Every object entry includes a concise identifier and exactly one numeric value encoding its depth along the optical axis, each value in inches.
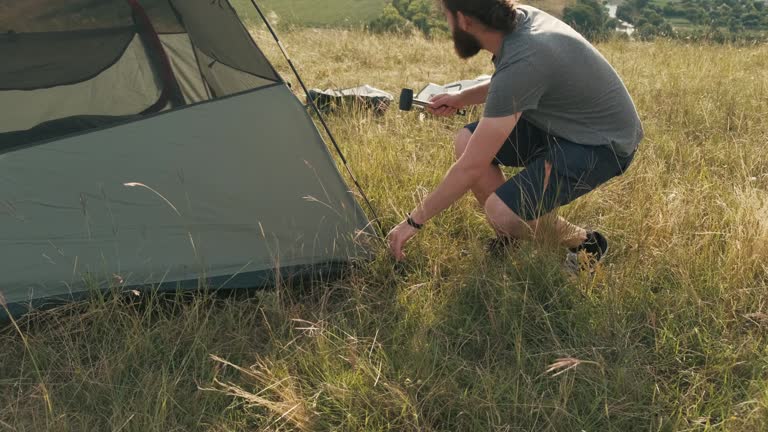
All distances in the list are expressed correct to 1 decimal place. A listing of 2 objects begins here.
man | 76.8
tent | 79.7
